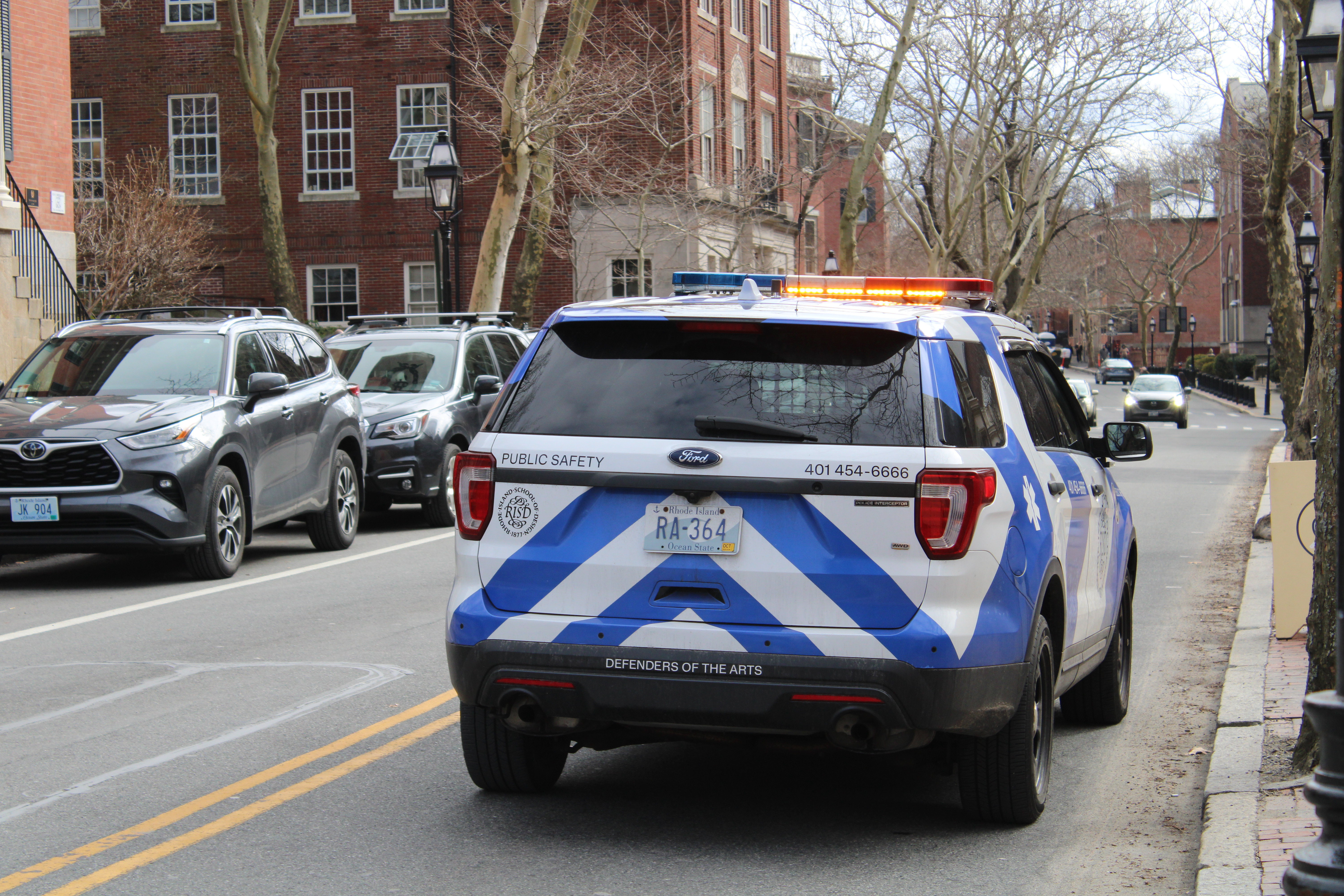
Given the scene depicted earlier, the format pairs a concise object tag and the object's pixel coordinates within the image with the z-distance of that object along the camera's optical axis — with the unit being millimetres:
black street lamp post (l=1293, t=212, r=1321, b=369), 35656
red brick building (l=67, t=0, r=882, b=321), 40406
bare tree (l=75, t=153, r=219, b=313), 27781
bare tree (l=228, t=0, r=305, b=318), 28609
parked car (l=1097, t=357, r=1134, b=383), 85938
